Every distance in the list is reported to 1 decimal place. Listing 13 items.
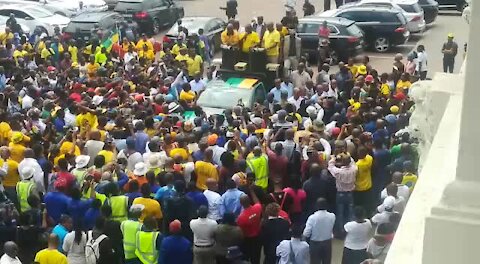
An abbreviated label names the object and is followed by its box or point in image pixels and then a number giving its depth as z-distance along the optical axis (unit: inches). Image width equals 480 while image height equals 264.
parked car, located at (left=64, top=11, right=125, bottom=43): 914.7
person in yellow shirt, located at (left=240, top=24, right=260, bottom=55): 674.2
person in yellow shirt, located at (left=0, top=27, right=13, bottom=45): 820.3
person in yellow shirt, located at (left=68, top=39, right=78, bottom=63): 778.8
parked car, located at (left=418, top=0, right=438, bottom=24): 1054.8
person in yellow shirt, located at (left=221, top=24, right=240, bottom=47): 672.2
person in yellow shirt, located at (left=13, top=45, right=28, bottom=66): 745.6
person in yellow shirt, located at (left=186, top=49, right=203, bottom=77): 722.8
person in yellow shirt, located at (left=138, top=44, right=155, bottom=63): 779.4
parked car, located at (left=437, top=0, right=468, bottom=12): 1148.5
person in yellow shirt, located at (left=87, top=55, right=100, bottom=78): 690.8
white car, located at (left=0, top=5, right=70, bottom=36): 979.3
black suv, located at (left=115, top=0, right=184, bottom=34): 1045.2
